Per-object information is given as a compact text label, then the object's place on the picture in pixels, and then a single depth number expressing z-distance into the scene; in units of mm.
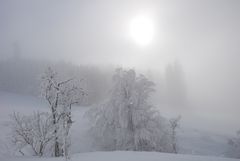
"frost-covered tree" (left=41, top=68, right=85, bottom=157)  21656
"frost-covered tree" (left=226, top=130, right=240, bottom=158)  42312
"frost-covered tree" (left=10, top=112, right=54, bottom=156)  22078
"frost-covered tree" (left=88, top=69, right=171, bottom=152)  33531
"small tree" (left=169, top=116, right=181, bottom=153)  35297
